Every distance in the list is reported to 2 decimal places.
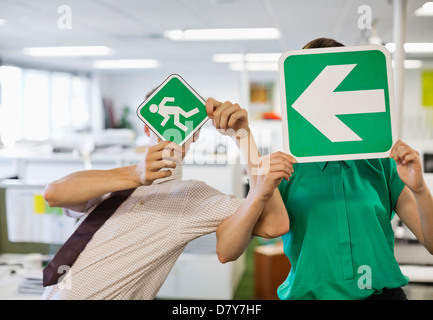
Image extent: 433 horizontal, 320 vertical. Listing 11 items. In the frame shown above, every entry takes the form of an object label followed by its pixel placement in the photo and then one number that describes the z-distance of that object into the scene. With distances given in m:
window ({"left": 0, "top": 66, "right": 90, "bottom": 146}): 6.27
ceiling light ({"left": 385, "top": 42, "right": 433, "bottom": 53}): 4.77
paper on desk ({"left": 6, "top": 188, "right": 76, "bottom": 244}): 2.26
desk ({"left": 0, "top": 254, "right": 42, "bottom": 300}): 1.83
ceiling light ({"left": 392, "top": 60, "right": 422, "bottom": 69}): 6.53
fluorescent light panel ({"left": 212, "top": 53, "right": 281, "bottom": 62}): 6.16
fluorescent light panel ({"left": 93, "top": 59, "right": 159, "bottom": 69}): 6.97
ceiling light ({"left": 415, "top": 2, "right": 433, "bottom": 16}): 2.50
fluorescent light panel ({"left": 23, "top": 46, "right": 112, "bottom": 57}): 5.63
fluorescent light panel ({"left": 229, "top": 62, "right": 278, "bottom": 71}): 7.25
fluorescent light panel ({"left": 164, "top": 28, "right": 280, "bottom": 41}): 4.51
